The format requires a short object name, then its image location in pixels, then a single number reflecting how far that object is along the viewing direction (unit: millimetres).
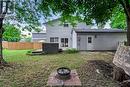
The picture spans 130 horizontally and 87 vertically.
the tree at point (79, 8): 5435
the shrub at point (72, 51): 9793
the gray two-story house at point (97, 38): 11055
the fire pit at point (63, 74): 2784
